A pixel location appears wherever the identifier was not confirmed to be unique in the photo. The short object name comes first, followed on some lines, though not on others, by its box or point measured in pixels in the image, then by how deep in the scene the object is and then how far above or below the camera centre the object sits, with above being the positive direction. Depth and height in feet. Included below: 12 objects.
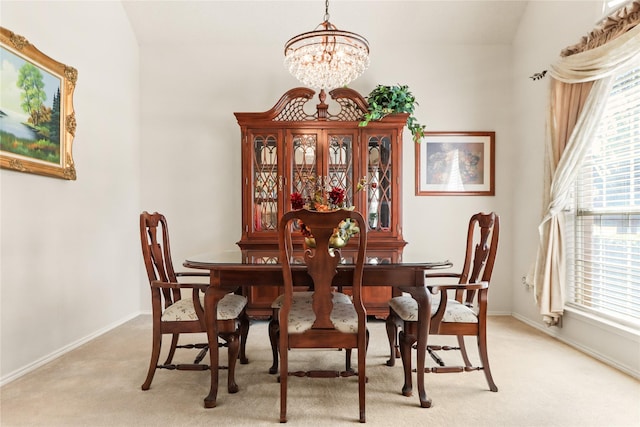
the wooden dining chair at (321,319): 5.71 -1.75
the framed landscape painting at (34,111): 7.36 +2.24
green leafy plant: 11.16 +3.40
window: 8.00 -0.12
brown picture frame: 12.79 +1.68
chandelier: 7.95 +3.44
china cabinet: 11.35 +1.44
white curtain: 8.44 +1.47
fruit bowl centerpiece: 6.74 +0.08
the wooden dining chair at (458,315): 6.53 -1.87
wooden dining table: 6.28 -1.20
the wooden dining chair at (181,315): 6.57 -1.88
